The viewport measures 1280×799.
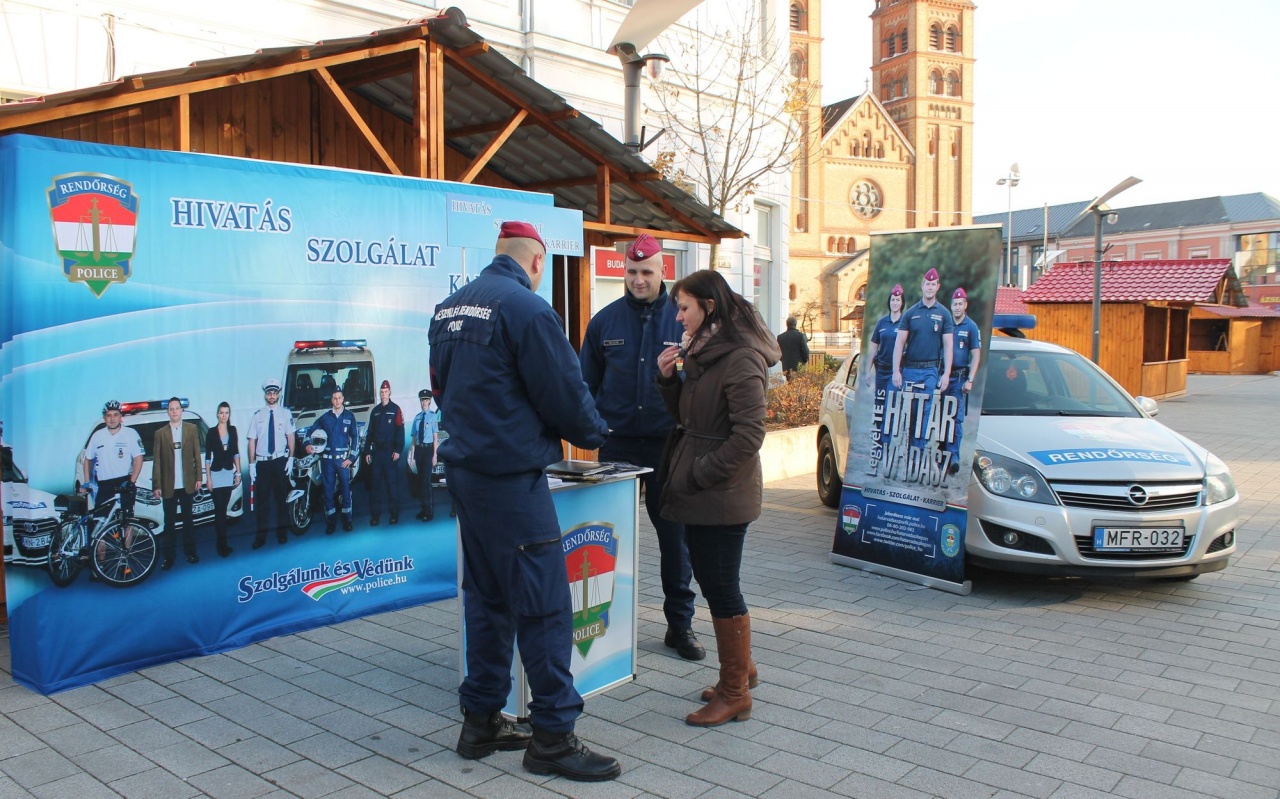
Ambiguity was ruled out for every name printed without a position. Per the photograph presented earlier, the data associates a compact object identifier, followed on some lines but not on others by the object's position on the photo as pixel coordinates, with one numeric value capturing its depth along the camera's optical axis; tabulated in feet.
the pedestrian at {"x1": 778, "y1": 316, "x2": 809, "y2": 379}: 52.70
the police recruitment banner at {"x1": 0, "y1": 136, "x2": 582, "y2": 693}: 15.24
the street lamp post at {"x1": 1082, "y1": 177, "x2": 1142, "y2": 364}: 56.25
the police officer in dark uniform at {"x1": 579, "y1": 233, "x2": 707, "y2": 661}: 17.30
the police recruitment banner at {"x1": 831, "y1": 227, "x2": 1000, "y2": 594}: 21.70
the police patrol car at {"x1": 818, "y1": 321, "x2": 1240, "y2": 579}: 20.45
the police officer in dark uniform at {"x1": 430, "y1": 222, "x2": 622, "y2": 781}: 12.44
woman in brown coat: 13.94
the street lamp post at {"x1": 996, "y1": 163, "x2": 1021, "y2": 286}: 163.22
